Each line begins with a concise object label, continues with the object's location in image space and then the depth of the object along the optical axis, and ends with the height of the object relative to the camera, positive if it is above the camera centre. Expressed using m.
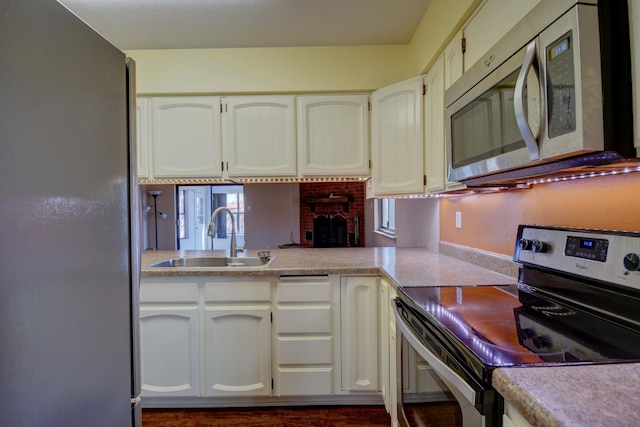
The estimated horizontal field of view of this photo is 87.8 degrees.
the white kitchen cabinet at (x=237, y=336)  1.91 -0.69
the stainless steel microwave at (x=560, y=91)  0.72 +0.29
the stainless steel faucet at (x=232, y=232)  2.39 -0.11
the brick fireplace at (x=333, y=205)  5.92 +0.19
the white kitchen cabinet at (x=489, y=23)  1.10 +0.71
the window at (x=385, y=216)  4.54 -0.02
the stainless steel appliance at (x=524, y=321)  0.72 -0.30
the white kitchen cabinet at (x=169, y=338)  1.91 -0.70
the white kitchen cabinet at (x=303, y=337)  1.91 -0.70
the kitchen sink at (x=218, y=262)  2.39 -0.33
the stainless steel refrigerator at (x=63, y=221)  0.56 -0.01
